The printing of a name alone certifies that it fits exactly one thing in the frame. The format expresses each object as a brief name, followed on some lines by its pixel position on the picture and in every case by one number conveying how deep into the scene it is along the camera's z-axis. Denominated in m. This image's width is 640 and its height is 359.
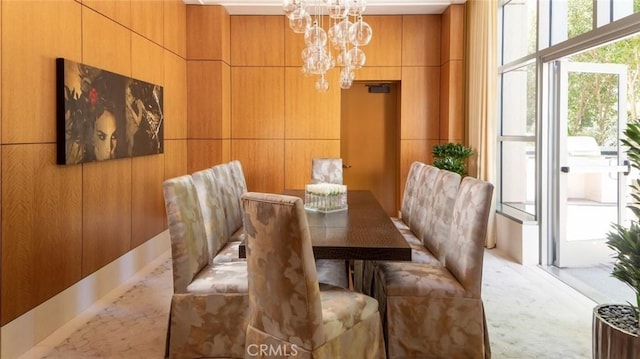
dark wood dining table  2.46
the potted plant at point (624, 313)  2.19
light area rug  3.01
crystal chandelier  3.55
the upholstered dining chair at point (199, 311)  2.75
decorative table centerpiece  3.52
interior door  7.18
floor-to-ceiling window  4.23
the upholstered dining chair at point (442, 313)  2.74
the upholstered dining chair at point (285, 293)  1.97
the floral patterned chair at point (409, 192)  4.34
